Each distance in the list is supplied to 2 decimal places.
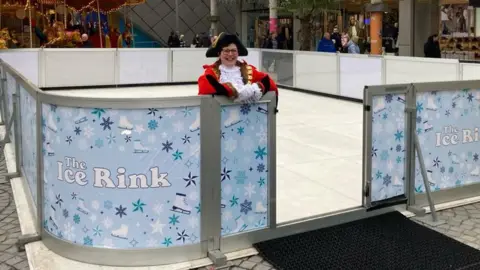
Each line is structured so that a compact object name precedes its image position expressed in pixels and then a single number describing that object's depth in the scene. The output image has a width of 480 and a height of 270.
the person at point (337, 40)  18.87
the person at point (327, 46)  15.55
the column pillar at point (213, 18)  33.53
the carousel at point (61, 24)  20.70
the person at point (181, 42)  29.43
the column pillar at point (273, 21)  27.83
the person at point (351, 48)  15.92
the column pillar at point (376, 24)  20.19
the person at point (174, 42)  27.95
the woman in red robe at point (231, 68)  4.41
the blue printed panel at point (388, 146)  4.78
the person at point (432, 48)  15.84
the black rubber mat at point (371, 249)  4.01
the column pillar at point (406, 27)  20.89
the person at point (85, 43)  20.78
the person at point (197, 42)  29.21
